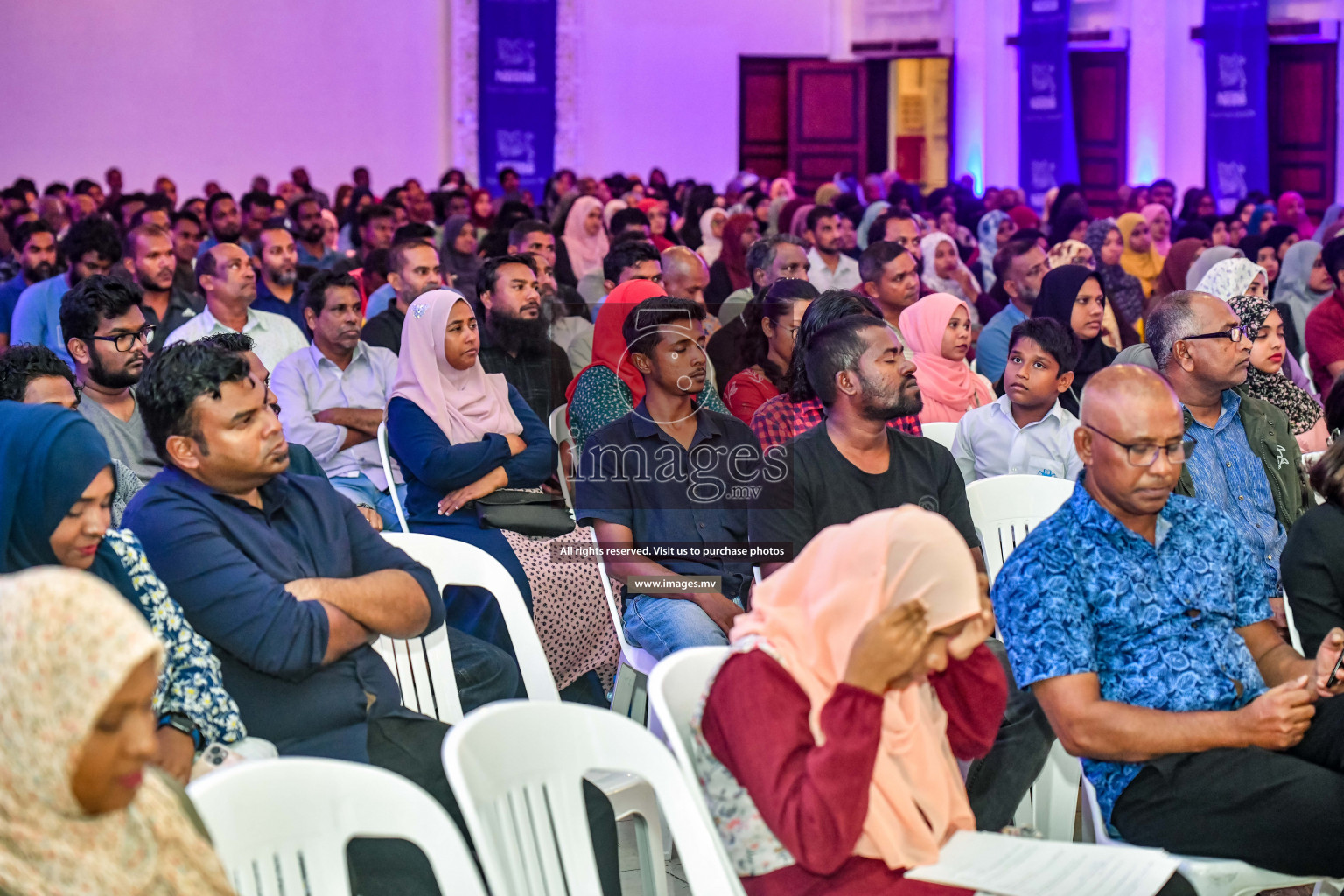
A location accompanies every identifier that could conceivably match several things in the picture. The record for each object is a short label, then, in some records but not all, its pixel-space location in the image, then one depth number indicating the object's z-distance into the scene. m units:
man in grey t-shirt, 6.70
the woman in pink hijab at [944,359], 8.37
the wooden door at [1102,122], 28.27
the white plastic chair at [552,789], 3.40
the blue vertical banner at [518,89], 28.87
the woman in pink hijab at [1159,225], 17.33
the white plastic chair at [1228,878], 4.12
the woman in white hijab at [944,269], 13.66
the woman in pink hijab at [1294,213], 20.14
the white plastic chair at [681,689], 3.66
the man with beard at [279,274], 11.40
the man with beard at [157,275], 10.33
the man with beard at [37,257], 12.12
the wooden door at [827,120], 32.06
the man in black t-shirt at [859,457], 5.64
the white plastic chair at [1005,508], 6.13
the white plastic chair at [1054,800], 5.22
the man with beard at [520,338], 8.70
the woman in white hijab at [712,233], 16.87
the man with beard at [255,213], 17.45
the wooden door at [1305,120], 27.05
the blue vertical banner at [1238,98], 25.48
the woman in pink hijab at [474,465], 6.57
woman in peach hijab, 3.35
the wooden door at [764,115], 32.12
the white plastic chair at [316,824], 3.10
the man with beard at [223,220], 16.11
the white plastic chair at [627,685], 5.96
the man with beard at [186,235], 14.44
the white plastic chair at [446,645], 5.10
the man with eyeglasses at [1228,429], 6.25
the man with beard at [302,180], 24.02
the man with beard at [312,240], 15.98
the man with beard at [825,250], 14.05
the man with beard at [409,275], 9.97
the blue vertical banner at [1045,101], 27.25
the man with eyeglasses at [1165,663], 4.16
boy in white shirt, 7.11
